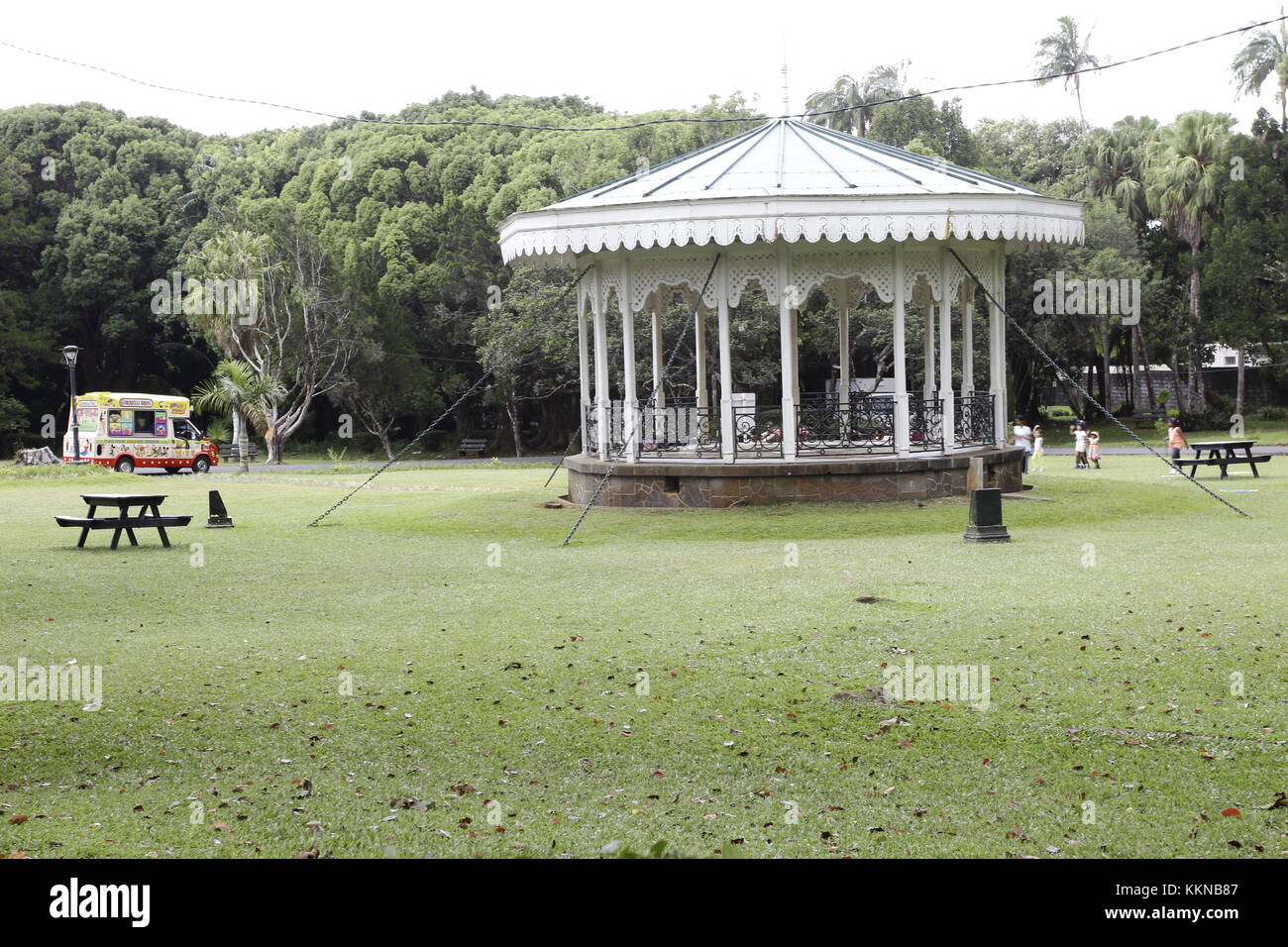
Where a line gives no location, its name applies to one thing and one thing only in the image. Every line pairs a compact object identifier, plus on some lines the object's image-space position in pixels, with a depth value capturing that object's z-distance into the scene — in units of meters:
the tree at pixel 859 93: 57.75
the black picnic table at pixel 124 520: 16.42
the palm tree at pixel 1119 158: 52.72
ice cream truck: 38.84
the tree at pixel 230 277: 42.78
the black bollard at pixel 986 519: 15.31
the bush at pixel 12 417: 46.94
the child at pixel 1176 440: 26.39
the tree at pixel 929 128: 50.81
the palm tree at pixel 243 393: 41.16
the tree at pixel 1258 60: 48.81
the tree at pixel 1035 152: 55.06
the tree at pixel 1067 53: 62.72
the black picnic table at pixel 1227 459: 23.09
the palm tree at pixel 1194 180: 47.47
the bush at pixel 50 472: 33.69
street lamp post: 35.78
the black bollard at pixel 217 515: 19.20
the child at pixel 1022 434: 26.70
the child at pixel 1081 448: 29.95
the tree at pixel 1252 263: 43.34
